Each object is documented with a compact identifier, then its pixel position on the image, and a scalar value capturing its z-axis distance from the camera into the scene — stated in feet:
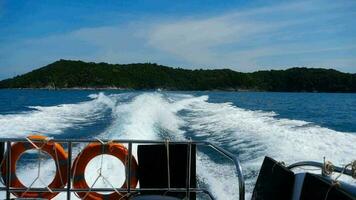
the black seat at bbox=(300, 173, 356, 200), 8.94
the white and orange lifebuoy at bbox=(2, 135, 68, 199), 15.05
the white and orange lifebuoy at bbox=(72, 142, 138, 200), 15.10
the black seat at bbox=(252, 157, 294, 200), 11.64
